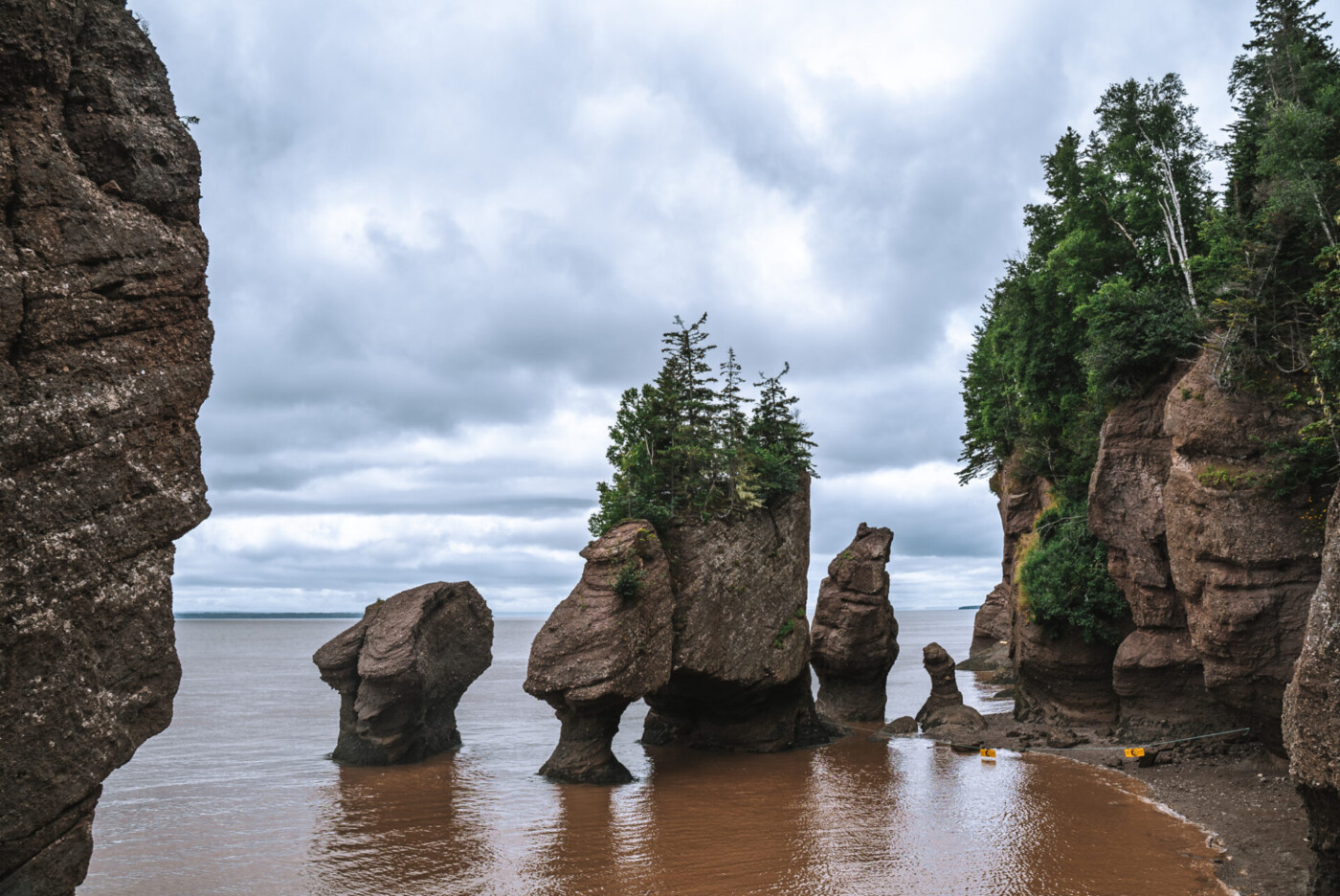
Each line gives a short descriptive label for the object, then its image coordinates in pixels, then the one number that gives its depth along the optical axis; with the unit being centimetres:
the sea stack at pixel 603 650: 2644
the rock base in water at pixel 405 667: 2964
